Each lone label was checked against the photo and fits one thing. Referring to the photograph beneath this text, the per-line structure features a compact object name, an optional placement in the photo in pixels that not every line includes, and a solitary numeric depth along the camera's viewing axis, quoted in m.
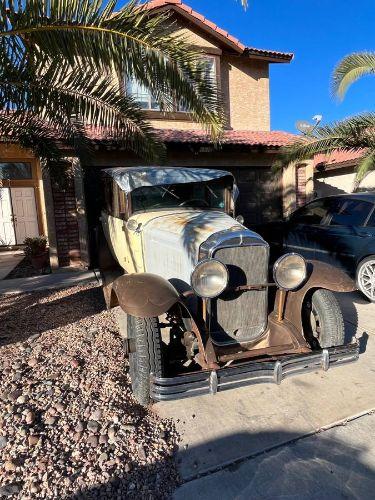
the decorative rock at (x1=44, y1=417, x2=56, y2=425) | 2.66
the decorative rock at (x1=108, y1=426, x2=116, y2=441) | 2.51
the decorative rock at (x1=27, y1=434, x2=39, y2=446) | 2.44
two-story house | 7.79
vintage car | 2.60
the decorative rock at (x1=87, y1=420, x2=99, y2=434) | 2.59
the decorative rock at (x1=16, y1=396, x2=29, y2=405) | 2.93
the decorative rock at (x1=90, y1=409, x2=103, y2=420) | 2.72
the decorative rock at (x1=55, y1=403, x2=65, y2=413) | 2.81
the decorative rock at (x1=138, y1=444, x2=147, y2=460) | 2.34
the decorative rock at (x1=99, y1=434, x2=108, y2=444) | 2.46
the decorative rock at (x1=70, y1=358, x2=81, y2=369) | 3.53
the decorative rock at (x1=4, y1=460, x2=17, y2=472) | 2.21
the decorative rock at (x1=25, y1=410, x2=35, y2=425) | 2.67
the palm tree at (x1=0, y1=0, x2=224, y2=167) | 3.07
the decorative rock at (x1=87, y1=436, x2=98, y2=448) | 2.43
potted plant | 7.93
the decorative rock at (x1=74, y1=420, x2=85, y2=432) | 2.58
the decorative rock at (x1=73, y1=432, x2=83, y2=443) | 2.49
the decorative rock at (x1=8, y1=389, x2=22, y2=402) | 2.98
